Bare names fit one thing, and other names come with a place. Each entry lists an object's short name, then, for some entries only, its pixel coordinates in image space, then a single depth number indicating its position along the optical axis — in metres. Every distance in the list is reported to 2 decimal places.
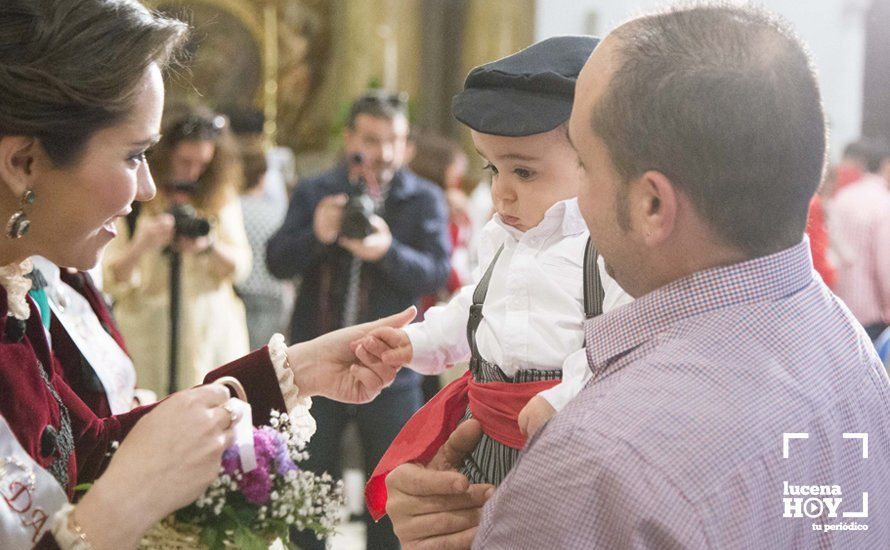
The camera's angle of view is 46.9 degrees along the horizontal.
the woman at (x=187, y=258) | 4.10
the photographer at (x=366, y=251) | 3.95
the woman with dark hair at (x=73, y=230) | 1.45
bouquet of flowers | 1.49
